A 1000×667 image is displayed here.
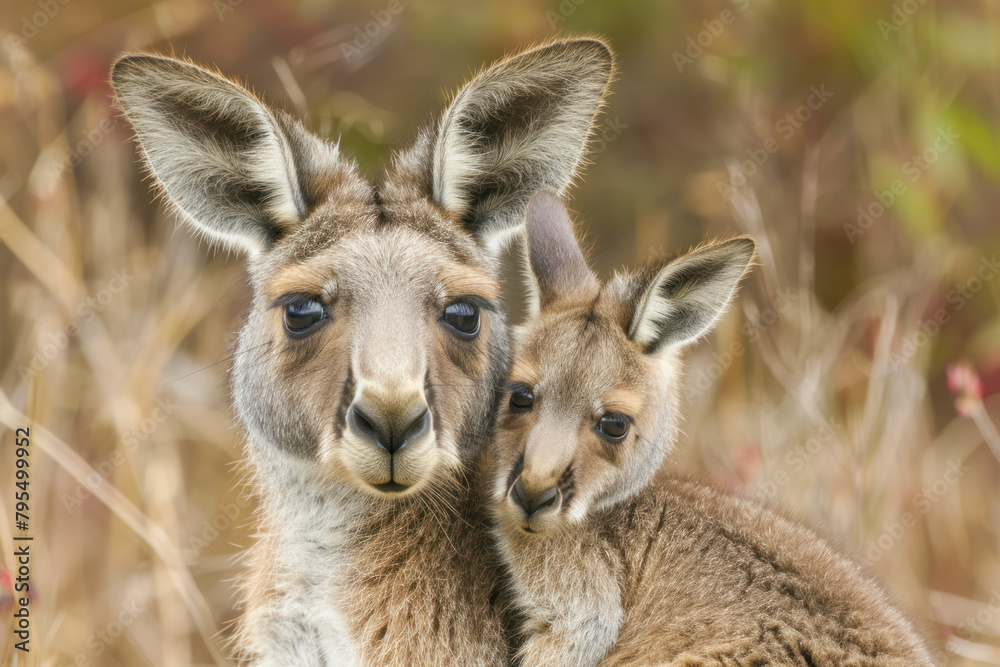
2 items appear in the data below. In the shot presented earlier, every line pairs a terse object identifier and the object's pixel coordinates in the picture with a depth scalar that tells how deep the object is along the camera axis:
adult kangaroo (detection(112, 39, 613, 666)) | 6.96
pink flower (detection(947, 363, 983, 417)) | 9.00
